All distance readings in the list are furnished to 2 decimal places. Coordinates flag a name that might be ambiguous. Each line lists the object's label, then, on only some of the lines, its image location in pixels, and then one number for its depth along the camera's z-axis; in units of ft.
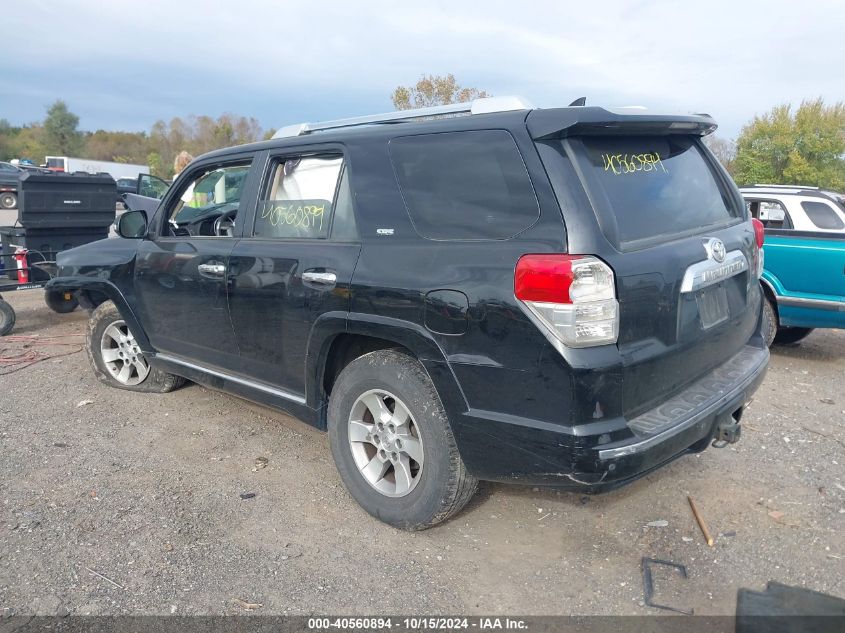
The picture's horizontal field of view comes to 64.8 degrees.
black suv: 8.77
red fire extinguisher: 24.77
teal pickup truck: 19.94
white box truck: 142.92
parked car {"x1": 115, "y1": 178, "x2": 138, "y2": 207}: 95.26
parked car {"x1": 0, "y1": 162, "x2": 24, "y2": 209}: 82.94
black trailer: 24.68
